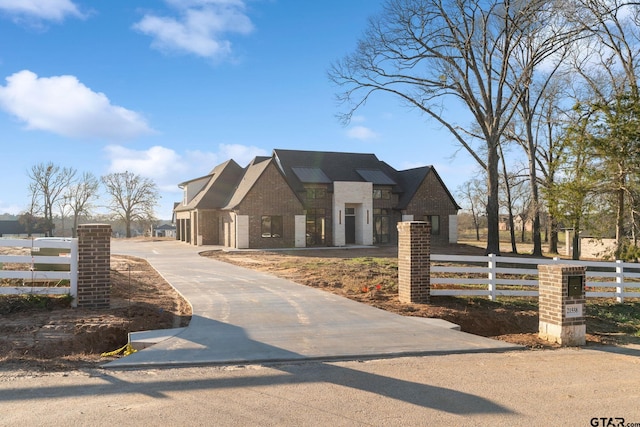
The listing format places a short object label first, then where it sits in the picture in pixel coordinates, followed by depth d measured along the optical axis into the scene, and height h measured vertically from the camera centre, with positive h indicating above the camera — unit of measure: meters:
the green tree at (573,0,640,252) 19.55 +3.67
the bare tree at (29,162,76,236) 66.46 +4.96
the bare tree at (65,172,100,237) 69.12 +3.77
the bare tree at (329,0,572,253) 24.09 +8.63
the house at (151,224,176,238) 87.62 -1.52
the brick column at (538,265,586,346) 8.16 -1.52
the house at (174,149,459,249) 32.72 +1.53
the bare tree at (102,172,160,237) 63.28 +3.18
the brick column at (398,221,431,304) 11.20 -0.91
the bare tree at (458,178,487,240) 73.01 +3.35
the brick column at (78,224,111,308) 9.32 -0.90
